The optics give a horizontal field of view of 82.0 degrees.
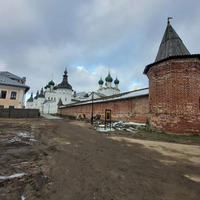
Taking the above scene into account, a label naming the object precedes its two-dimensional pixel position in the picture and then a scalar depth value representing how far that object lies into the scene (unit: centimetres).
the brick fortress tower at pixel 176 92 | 801
